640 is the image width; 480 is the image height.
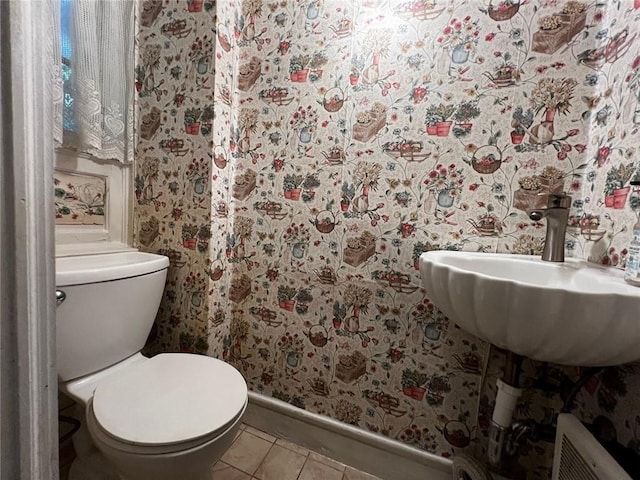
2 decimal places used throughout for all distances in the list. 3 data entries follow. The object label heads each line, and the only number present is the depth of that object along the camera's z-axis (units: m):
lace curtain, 0.89
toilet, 0.62
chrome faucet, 0.75
